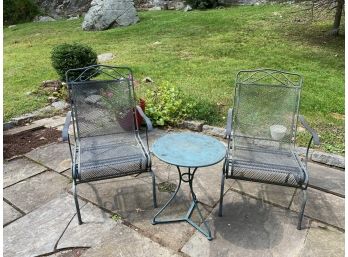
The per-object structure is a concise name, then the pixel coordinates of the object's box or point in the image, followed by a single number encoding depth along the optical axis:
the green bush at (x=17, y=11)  16.86
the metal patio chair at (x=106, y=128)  2.87
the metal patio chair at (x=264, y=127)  2.94
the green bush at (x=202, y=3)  14.73
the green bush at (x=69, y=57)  5.81
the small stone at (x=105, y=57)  8.73
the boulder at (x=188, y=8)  14.73
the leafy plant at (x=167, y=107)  4.75
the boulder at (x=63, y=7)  17.89
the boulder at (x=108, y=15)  12.43
